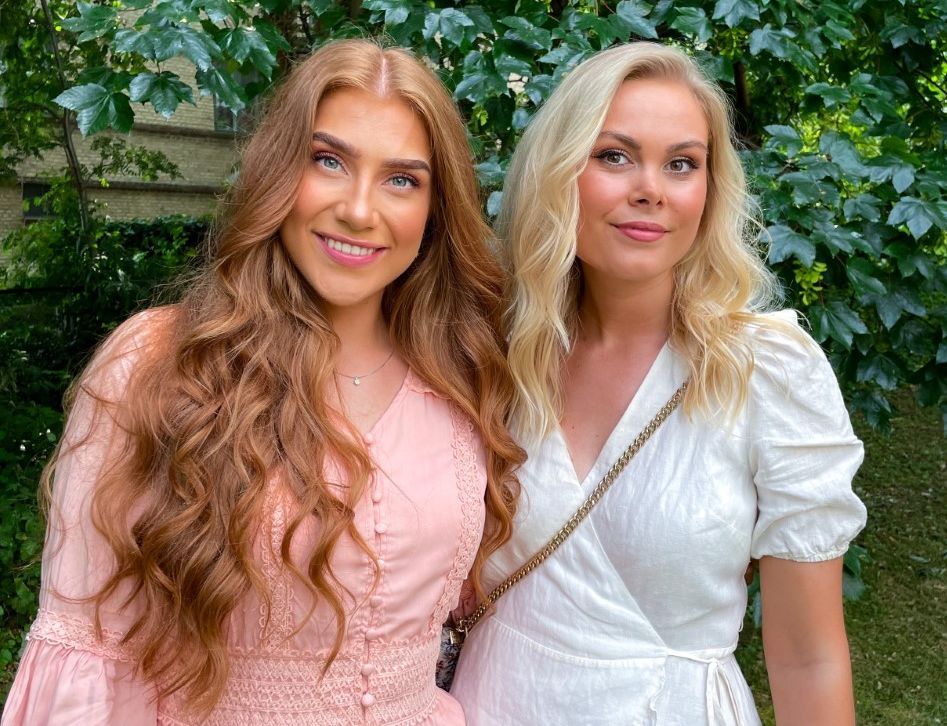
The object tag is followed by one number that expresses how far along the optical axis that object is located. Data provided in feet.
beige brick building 50.83
